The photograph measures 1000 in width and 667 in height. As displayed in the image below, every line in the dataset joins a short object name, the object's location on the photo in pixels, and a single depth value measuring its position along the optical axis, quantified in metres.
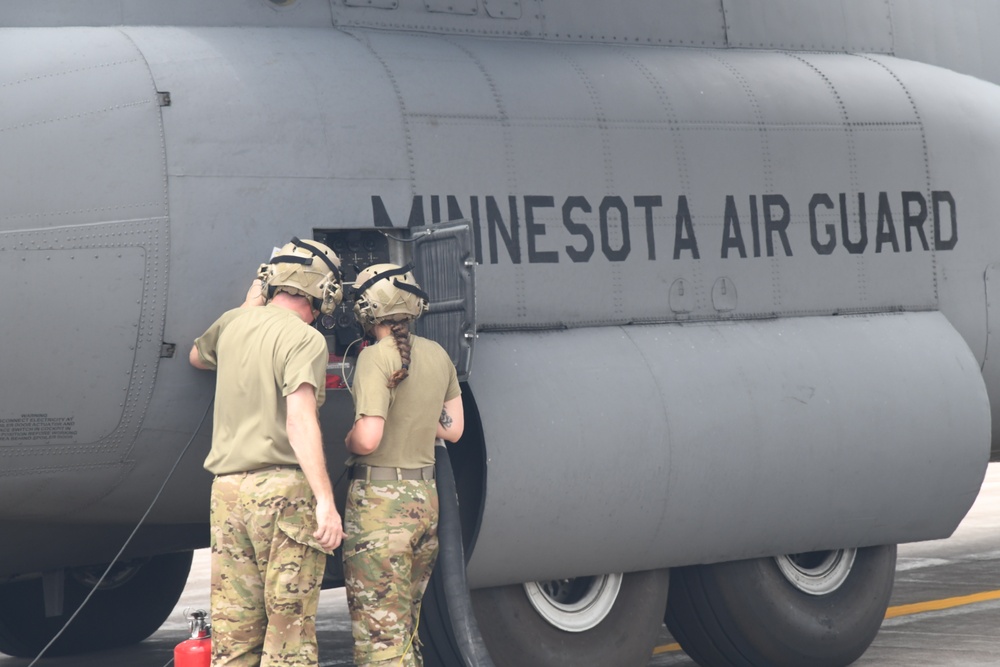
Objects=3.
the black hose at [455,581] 14.09
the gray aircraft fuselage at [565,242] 13.60
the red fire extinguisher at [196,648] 13.05
